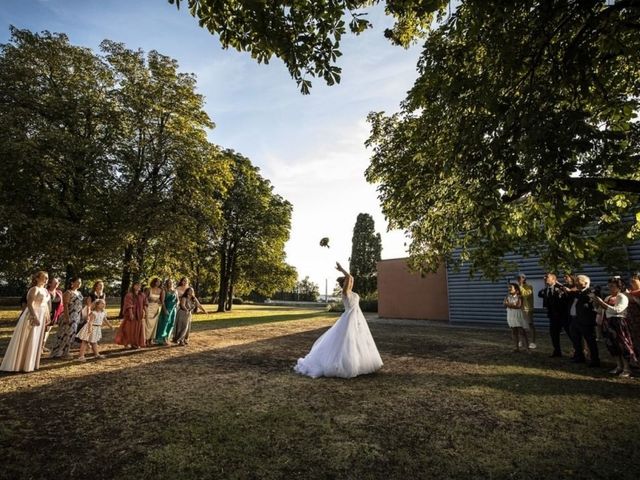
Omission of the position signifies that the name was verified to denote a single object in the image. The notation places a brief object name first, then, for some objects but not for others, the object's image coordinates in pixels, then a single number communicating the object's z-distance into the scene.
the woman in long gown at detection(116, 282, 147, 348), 10.85
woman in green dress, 11.78
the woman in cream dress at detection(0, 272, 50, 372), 7.69
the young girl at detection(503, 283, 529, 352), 10.27
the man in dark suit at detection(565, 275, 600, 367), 8.38
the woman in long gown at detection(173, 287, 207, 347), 11.87
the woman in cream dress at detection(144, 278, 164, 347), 11.41
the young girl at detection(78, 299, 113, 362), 9.36
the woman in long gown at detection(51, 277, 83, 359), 9.33
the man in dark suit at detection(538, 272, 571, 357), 9.77
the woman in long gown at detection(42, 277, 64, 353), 9.93
